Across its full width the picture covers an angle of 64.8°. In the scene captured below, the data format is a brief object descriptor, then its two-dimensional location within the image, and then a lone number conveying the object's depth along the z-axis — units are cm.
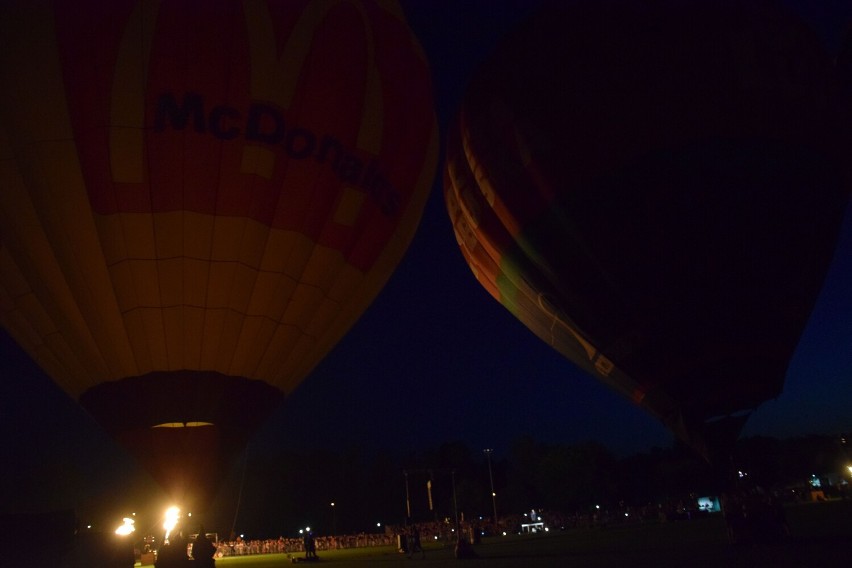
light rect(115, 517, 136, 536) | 1036
